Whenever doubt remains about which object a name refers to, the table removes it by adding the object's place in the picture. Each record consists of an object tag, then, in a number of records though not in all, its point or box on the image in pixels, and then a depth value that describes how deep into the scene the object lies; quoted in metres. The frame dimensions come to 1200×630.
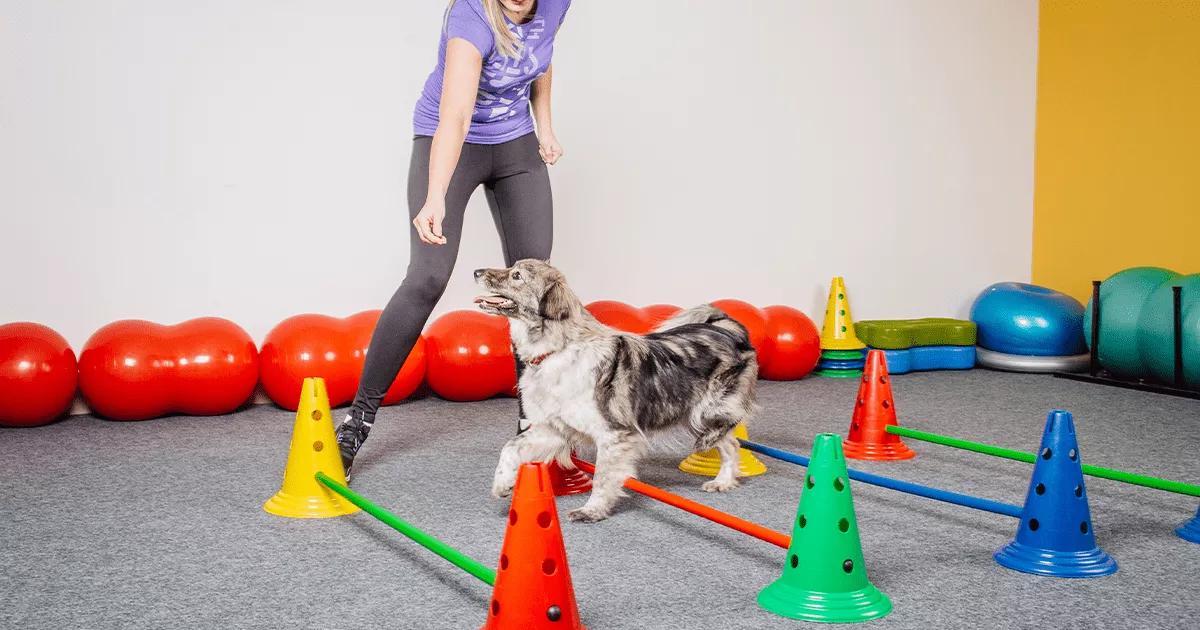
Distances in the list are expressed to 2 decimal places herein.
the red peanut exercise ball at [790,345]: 5.10
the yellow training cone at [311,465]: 2.68
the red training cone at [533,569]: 1.70
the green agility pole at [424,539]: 1.85
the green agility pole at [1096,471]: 2.40
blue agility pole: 2.29
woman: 2.82
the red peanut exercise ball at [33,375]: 3.80
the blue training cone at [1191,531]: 2.38
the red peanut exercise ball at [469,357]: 4.49
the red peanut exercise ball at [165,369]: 3.99
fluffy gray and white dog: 2.71
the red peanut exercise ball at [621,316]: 4.75
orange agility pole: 2.07
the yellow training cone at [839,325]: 5.51
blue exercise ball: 5.53
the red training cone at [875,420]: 3.40
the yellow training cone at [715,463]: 3.17
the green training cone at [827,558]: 1.91
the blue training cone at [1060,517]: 2.13
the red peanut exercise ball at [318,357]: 4.20
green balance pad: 5.51
